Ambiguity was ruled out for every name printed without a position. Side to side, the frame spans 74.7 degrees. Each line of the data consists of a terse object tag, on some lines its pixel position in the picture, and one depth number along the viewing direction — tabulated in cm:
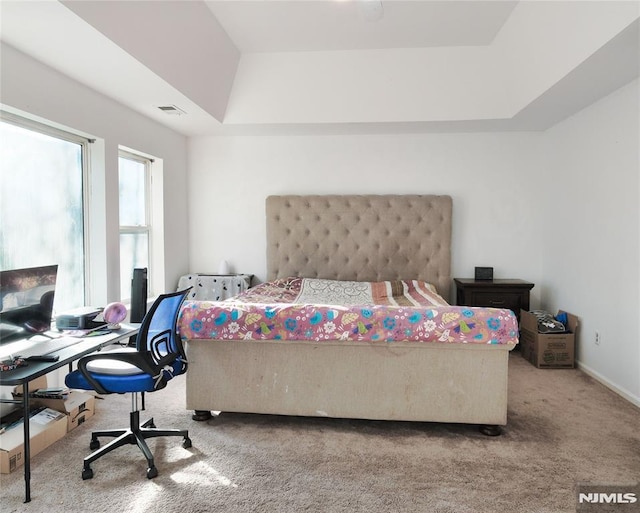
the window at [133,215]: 398
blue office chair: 212
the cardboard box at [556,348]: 383
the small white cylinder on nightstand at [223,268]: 484
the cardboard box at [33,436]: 216
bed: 244
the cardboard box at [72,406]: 261
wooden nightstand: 428
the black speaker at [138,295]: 326
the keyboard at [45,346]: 221
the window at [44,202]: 274
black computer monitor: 219
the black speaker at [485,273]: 453
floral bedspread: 241
